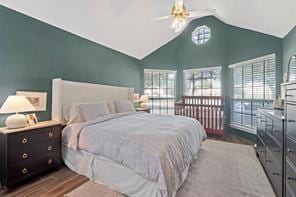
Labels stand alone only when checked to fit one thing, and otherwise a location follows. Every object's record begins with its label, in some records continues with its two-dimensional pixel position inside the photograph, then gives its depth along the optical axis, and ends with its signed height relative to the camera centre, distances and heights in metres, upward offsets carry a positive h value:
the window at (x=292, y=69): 2.40 +0.58
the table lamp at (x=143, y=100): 4.12 -0.06
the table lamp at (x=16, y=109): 1.72 -0.16
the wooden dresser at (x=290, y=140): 1.16 -0.39
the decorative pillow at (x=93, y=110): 2.44 -0.25
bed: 1.44 -0.67
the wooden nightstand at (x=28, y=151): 1.65 -0.77
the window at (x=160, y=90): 4.71 +0.32
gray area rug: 1.64 -1.20
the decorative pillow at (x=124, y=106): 3.20 -0.20
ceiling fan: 2.04 +1.36
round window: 4.37 +2.25
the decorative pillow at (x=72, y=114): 2.37 -0.30
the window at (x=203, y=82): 4.30 +0.60
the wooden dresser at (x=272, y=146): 1.46 -0.66
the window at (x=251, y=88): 3.14 +0.29
